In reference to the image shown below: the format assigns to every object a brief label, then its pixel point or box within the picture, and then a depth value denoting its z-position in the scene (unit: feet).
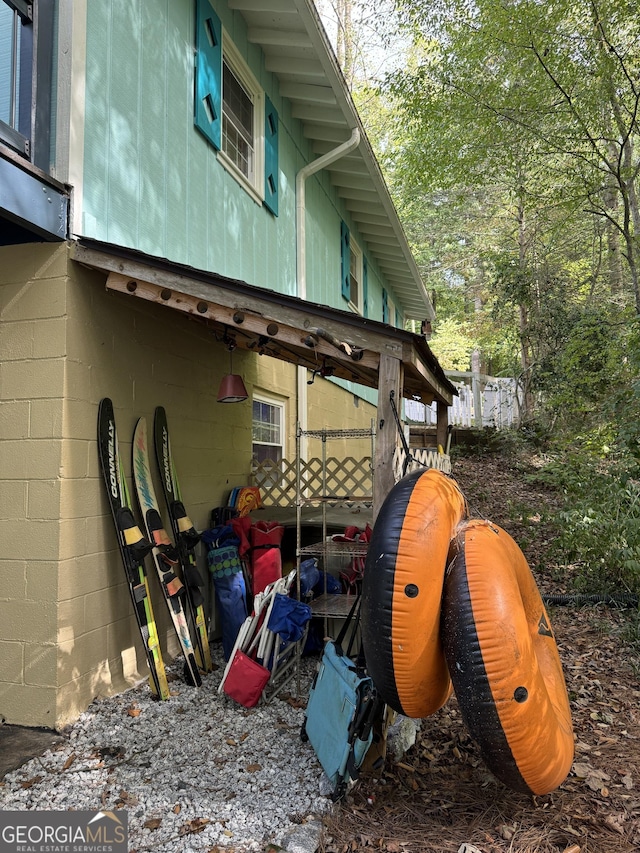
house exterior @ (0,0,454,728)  11.77
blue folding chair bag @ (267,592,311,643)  13.47
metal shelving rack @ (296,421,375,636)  14.74
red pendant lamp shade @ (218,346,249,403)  16.51
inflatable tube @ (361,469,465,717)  8.60
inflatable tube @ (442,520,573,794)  8.05
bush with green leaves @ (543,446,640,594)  18.58
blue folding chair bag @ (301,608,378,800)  9.61
